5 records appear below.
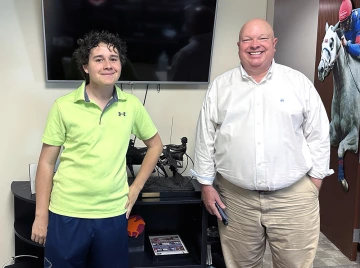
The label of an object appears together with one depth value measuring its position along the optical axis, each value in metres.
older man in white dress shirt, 1.72
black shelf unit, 2.22
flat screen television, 2.30
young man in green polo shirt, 1.59
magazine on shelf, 2.33
